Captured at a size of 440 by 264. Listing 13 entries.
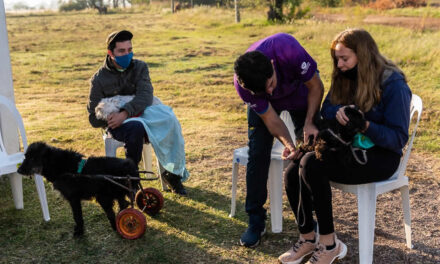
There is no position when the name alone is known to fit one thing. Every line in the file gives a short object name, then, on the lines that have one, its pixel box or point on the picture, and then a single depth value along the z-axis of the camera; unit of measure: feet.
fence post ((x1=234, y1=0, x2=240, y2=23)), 88.13
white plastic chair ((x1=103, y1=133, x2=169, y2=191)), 14.02
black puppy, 9.36
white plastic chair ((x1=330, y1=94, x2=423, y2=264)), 10.01
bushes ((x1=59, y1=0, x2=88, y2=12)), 225.39
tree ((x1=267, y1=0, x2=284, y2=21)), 82.33
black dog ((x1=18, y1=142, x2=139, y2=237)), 11.51
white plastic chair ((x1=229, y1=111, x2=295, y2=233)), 12.01
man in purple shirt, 9.64
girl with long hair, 9.45
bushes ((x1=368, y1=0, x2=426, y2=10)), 93.20
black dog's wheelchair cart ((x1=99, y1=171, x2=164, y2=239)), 11.72
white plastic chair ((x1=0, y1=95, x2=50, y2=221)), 12.45
